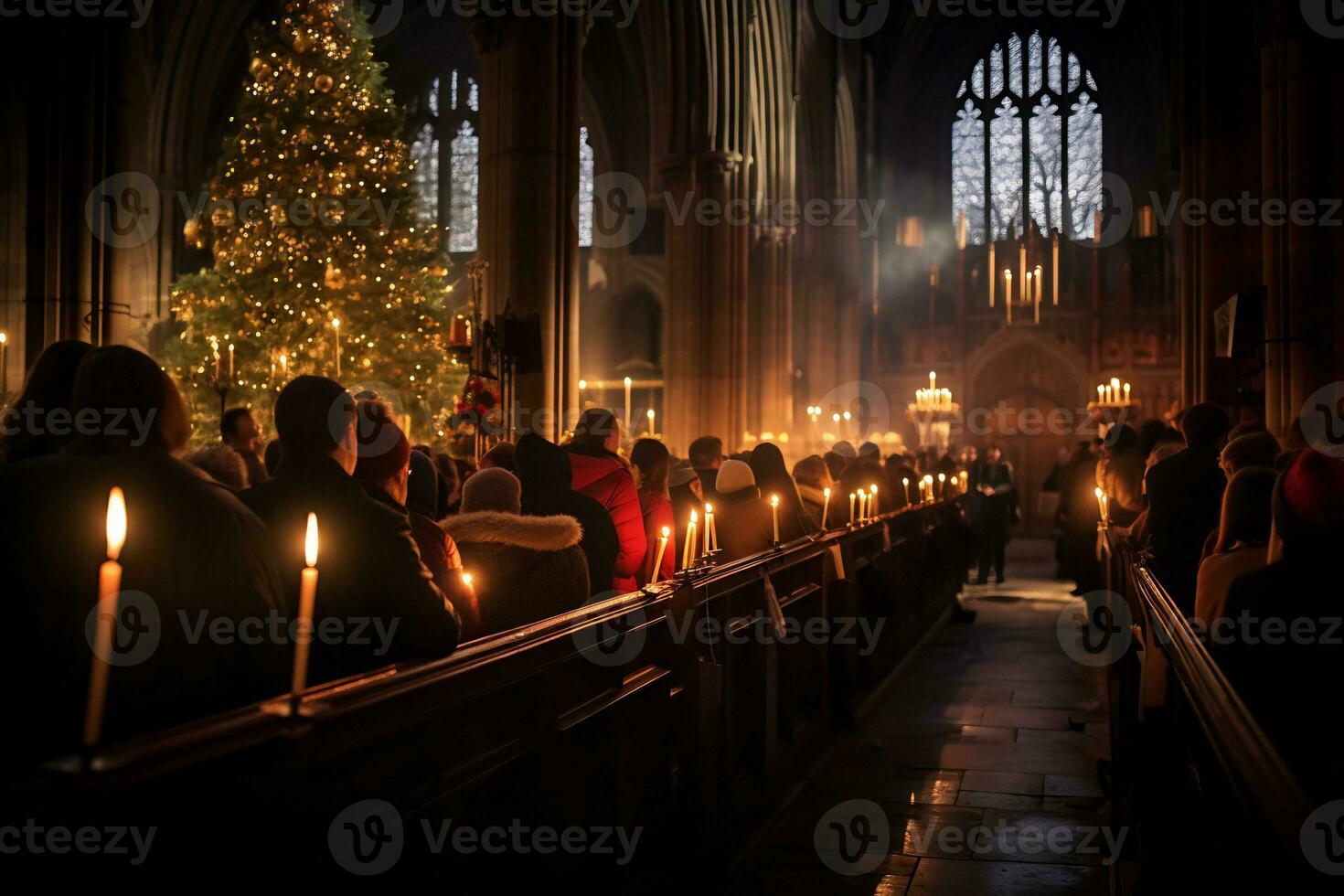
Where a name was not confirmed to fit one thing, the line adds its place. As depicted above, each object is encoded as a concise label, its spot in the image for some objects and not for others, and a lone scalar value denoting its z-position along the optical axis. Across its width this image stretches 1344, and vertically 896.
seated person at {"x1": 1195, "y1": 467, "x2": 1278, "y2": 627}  3.25
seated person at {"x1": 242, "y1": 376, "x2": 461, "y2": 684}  2.40
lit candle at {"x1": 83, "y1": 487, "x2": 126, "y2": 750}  1.26
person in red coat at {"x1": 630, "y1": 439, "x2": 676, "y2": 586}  5.23
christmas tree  14.27
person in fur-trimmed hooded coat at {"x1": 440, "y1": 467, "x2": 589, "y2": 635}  3.27
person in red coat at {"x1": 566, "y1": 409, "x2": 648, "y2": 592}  4.77
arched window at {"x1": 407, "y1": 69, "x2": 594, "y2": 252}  24.83
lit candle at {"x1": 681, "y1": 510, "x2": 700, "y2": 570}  3.82
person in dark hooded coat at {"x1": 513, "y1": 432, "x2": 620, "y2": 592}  4.23
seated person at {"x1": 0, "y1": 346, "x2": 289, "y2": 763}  1.83
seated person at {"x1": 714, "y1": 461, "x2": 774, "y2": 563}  5.87
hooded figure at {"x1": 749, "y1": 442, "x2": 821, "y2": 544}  6.39
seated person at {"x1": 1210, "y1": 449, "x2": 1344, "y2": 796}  2.45
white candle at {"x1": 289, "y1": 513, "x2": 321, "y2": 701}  1.55
